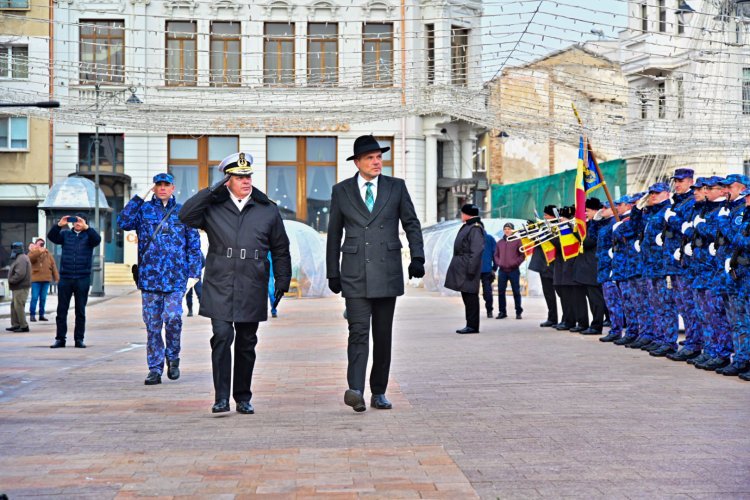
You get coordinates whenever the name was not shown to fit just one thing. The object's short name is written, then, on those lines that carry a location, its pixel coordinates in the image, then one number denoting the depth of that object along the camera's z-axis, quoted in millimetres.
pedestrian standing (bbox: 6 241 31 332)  20828
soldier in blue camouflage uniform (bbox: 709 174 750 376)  11219
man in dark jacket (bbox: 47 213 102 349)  15953
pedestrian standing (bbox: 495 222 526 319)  22484
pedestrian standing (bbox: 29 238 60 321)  24172
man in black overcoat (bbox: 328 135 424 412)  9008
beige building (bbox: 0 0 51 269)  45156
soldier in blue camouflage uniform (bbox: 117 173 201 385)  10859
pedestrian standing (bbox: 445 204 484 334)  17844
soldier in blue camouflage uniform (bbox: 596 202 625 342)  15948
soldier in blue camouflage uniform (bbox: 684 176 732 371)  11789
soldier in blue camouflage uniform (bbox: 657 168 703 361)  12781
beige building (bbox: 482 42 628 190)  49781
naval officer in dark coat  8820
